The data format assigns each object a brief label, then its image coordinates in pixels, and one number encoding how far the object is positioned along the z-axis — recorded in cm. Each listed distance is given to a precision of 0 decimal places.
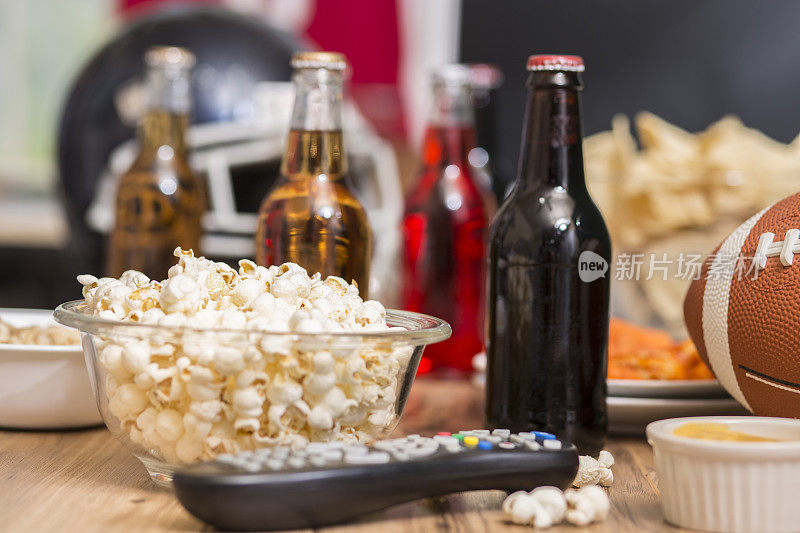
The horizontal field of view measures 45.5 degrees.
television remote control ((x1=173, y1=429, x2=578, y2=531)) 67
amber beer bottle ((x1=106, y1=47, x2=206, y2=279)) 143
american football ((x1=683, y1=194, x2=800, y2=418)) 88
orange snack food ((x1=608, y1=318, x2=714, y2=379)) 118
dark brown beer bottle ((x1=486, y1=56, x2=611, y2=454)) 92
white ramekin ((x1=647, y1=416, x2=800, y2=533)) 70
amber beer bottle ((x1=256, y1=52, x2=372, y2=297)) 104
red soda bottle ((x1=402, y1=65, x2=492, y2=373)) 148
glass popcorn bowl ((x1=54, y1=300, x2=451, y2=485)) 74
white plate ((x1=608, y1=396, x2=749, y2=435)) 107
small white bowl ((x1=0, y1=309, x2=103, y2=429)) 100
